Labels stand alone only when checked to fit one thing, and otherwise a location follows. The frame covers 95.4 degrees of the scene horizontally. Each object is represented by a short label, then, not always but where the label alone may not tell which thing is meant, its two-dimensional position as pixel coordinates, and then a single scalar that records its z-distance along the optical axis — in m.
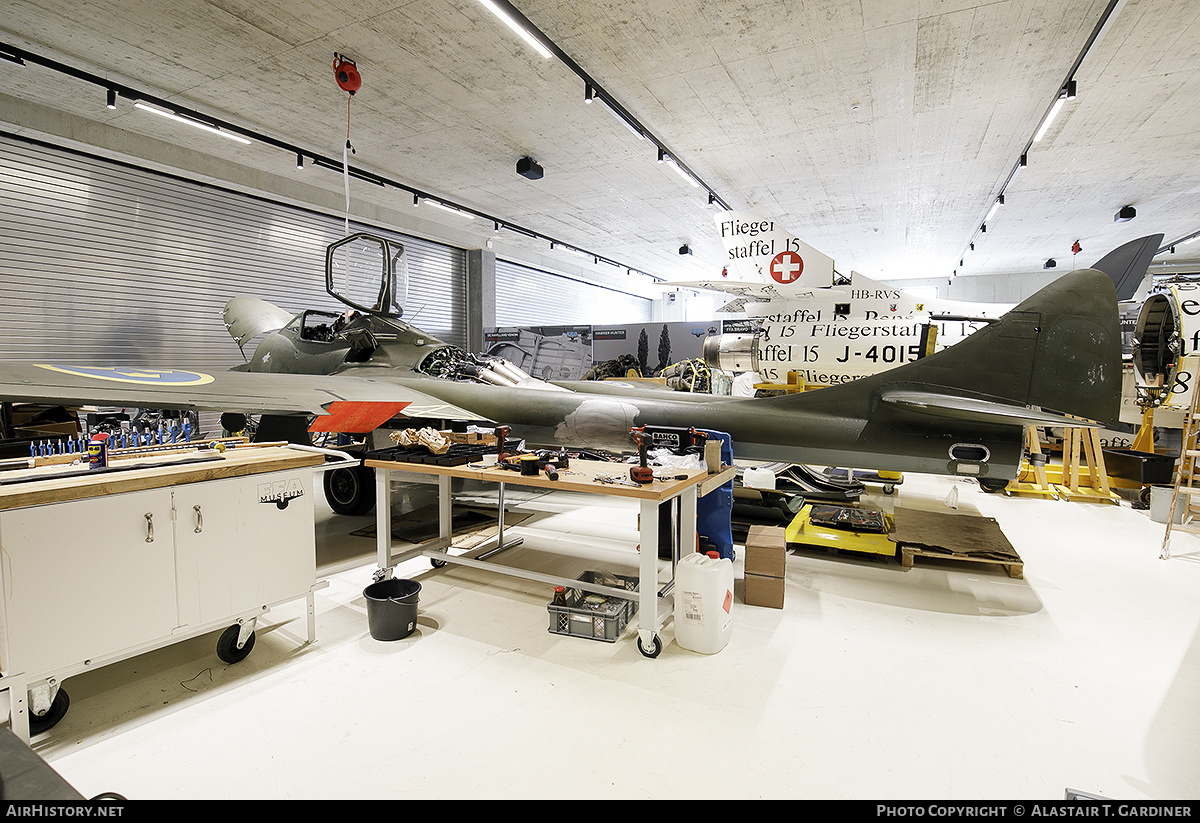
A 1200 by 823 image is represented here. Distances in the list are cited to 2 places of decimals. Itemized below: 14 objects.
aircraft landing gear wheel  5.55
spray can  2.41
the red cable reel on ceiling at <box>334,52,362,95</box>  5.70
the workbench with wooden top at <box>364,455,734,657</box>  2.79
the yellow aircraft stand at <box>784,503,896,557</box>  4.35
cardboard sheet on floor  4.02
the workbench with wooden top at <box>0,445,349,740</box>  2.03
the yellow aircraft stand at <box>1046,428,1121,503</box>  6.57
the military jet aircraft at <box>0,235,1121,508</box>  3.58
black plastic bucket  2.97
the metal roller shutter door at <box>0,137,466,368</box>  6.80
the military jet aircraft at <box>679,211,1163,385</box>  6.64
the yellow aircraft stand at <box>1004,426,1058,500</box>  6.79
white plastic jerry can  2.86
